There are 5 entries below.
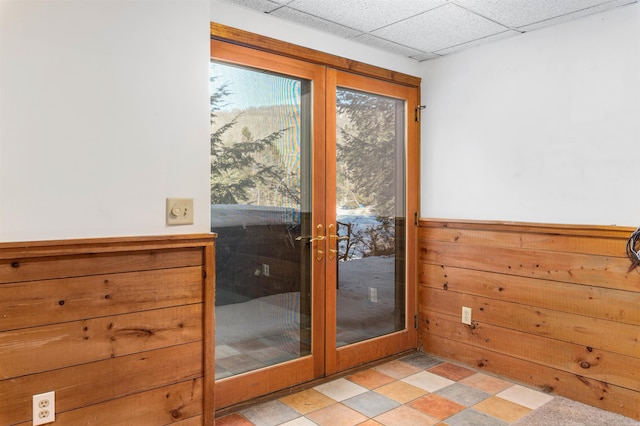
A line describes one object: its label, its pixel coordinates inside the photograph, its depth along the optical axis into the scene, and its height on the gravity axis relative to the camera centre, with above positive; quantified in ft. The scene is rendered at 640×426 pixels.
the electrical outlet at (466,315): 11.18 -2.56
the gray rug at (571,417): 8.48 -3.91
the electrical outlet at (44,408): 6.09 -2.64
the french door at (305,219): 8.75 -0.19
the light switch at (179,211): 7.14 -0.01
